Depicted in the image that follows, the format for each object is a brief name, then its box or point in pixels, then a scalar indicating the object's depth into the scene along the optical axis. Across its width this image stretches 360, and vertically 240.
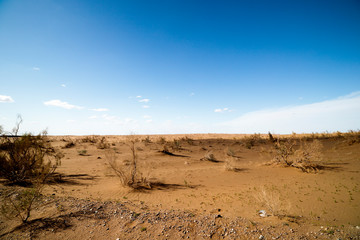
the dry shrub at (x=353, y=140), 19.67
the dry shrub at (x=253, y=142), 24.05
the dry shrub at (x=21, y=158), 8.02
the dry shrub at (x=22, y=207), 4.71
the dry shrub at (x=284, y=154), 12.49
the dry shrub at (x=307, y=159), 11.32
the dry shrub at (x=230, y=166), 12.01
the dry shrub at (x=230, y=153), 18.73
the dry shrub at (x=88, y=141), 27.77
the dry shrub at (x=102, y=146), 21.98
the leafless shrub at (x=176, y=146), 22.54
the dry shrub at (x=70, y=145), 22.44
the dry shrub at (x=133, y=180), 8.70
